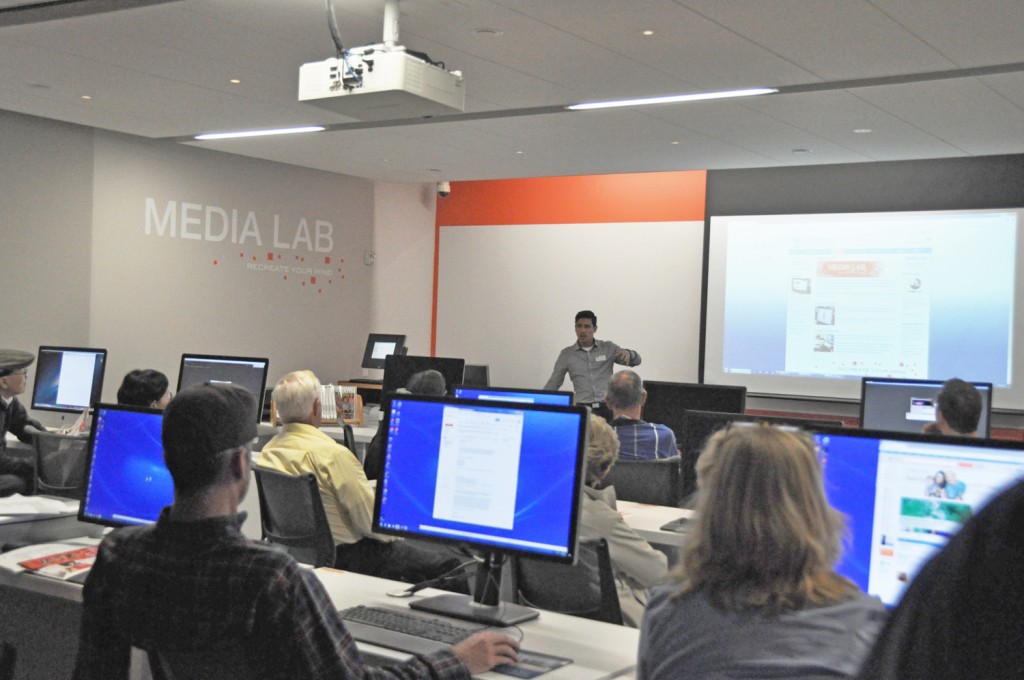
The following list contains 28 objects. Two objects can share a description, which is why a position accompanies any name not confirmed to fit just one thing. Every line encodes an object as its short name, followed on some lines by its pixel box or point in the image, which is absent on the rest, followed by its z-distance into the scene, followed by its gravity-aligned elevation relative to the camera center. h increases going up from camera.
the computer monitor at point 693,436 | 4.00 -0.40
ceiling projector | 4.67 +1.07
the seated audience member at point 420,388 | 5.17 -0.32
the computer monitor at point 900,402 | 5.21 -0.31
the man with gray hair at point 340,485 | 3.78 -0.59
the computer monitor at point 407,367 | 6.73 -0.29
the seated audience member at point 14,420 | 5.43 -0.65
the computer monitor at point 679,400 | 5.17 -0.34
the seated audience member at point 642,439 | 4.63 -0.48
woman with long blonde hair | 1.57 -0.39
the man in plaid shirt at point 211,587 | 1.73 -0.46
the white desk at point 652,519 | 3.68 -0.70
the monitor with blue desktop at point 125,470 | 3.01 -0.46
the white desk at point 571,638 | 2.19 -0.70
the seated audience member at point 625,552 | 2.94 -0.62
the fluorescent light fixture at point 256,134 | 7.71 +1.39
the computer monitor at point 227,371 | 5.96 -0.33
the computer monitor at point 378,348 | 10.13 -0.27
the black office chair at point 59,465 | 4.94 -0.73
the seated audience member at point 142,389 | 4.90 -0.36
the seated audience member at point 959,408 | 4.07 -0.25
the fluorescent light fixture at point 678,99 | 6.03 +1.38
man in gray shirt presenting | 8.97 -0.29
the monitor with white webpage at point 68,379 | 6.65 -0.44
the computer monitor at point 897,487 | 2.10 -0.30
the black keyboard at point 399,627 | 2.29 -0.69
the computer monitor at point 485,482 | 2.45 -0.38
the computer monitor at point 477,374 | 9.41 -0.45
